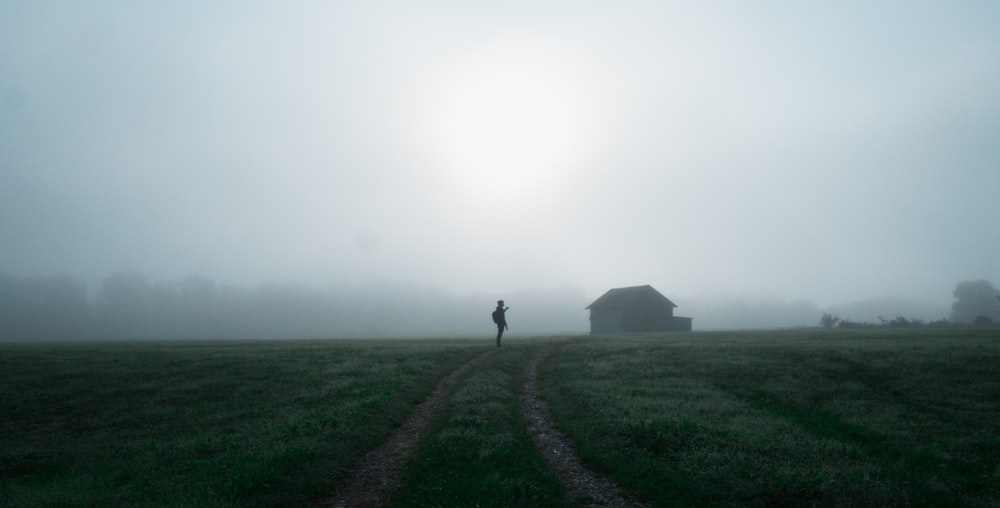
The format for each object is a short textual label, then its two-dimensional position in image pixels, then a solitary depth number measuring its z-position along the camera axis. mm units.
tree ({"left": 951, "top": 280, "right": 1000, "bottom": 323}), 108688
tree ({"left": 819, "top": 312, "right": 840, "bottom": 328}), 88438
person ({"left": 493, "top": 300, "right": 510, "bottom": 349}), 40594
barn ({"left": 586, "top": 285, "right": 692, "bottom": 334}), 80875
